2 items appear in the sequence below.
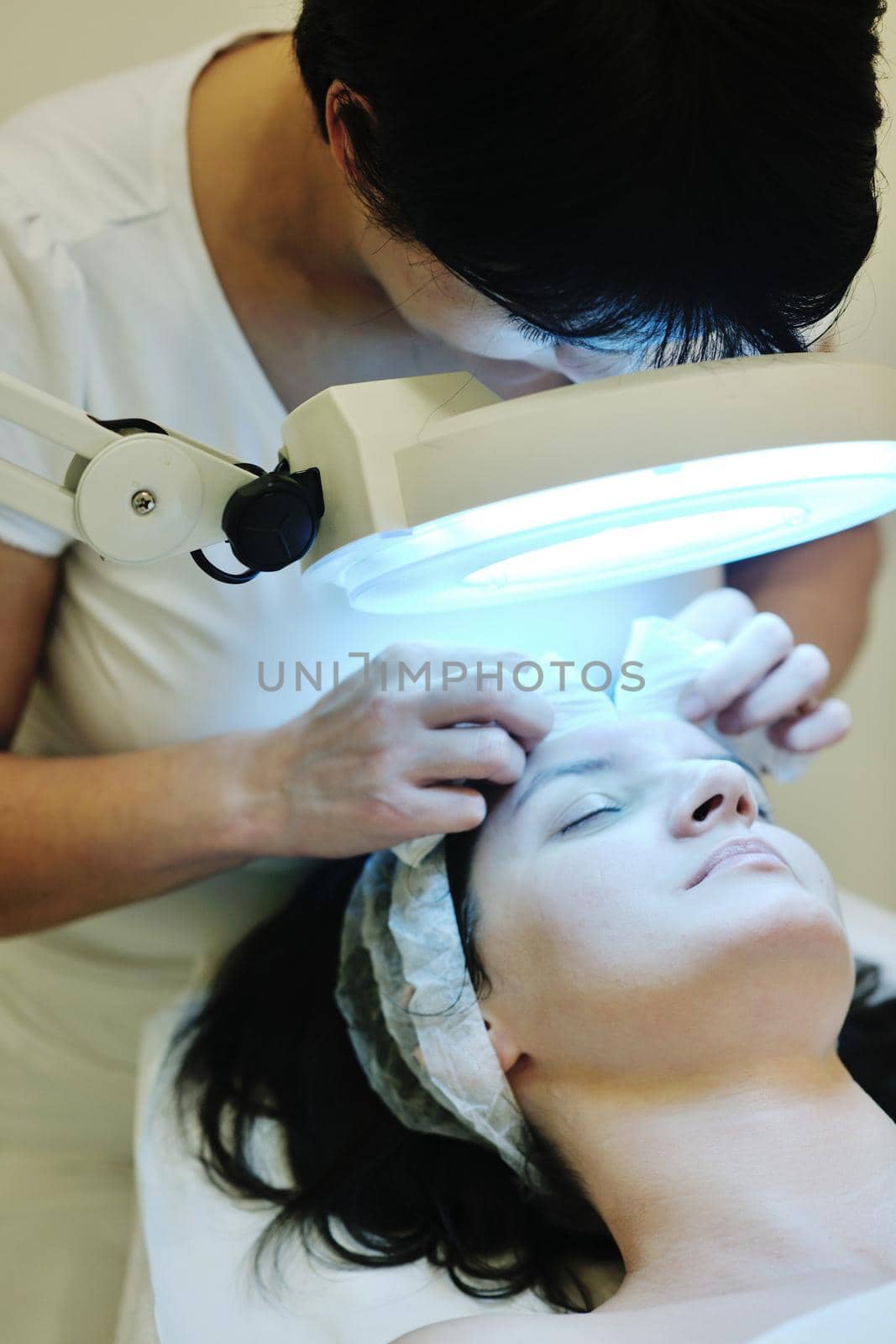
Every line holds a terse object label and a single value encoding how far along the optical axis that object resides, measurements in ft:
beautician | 1.74
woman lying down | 2.95
